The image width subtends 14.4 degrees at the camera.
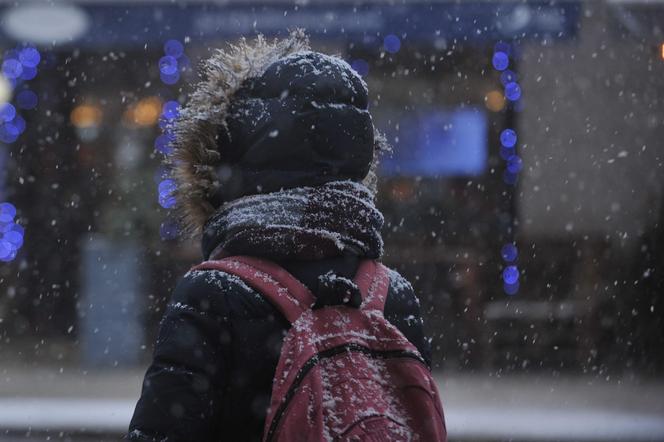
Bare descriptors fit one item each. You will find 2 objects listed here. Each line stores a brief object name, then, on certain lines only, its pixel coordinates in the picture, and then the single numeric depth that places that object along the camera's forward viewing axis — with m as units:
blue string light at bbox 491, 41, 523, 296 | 14.69
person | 4.14
